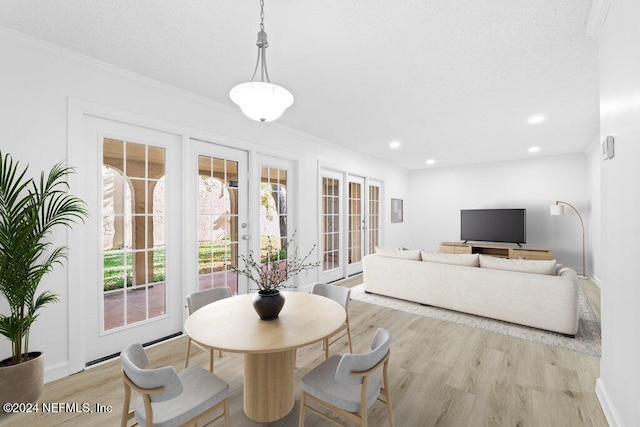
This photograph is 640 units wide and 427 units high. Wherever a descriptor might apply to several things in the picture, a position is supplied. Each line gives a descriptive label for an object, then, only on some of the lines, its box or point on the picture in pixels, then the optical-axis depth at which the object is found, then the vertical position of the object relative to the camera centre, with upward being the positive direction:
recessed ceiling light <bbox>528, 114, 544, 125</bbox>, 3.62 +1.24
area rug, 2.72 -1.26
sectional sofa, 2.90 -0.86
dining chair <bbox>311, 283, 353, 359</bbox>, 2.30 -0.68
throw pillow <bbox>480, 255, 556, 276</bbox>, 3.10 -0.60
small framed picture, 6.99 +0.11
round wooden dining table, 1.43 -0.64
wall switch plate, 1.69 +0.40
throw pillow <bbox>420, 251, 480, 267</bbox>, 3.54 -0.58
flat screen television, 6.00 -0.26
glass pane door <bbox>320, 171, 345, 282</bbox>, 4.93 -0.22
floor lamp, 5.39 +0.04
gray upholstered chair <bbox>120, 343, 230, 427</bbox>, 1.16 -0.87
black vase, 1.70 -0.54
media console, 5.54 -0.78
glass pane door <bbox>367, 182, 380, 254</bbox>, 6.21 -0.08
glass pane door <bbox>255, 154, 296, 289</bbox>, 3.75 +0.15
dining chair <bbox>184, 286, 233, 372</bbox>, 2.13 -0.67
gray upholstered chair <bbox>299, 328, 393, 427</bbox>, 1.27 -0.88
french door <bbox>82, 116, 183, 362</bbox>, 2.40 -0.19
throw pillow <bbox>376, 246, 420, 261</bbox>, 3.97 -0.57
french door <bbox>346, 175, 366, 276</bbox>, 5.57 -0.19
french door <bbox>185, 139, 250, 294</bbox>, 3.02 -0.01
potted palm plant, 1.75 -0.35
